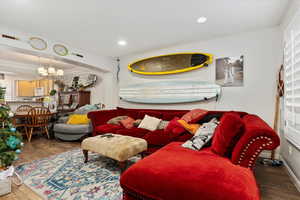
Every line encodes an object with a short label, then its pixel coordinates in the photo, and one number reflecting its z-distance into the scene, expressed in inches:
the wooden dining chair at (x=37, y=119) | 137.3
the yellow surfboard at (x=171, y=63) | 117.9
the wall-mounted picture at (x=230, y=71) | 103.9
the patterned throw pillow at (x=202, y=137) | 64.1
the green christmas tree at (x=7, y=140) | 60.6
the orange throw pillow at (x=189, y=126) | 88.8
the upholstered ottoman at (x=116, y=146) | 70.9
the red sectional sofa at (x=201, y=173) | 33.3
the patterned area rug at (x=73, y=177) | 58.9
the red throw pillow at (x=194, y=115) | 95.7
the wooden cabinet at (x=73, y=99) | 198.5
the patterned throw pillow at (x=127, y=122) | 119.1
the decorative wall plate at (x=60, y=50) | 118.3
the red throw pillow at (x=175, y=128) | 90.9
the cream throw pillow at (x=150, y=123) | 109.0
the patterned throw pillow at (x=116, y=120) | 123.1
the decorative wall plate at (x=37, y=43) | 105.7
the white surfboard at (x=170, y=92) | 114.7
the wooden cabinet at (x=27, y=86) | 242.1
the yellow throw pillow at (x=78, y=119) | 139.2
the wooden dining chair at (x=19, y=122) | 139.5
